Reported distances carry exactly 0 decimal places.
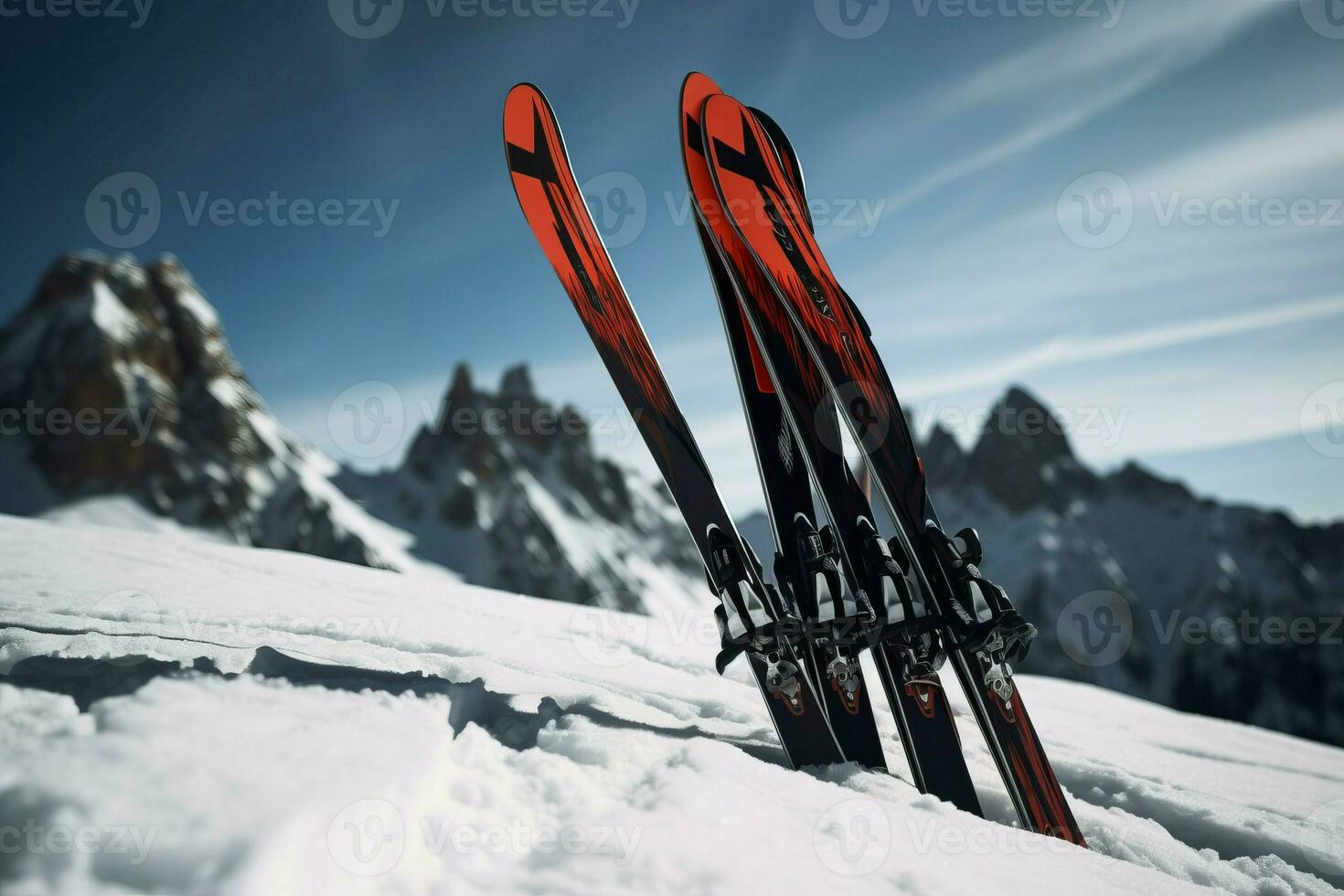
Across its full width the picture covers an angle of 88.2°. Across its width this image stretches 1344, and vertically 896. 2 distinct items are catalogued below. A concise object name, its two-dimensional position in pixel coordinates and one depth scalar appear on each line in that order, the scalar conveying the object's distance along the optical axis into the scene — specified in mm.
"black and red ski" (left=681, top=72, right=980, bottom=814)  3137
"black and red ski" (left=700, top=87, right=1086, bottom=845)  3127
